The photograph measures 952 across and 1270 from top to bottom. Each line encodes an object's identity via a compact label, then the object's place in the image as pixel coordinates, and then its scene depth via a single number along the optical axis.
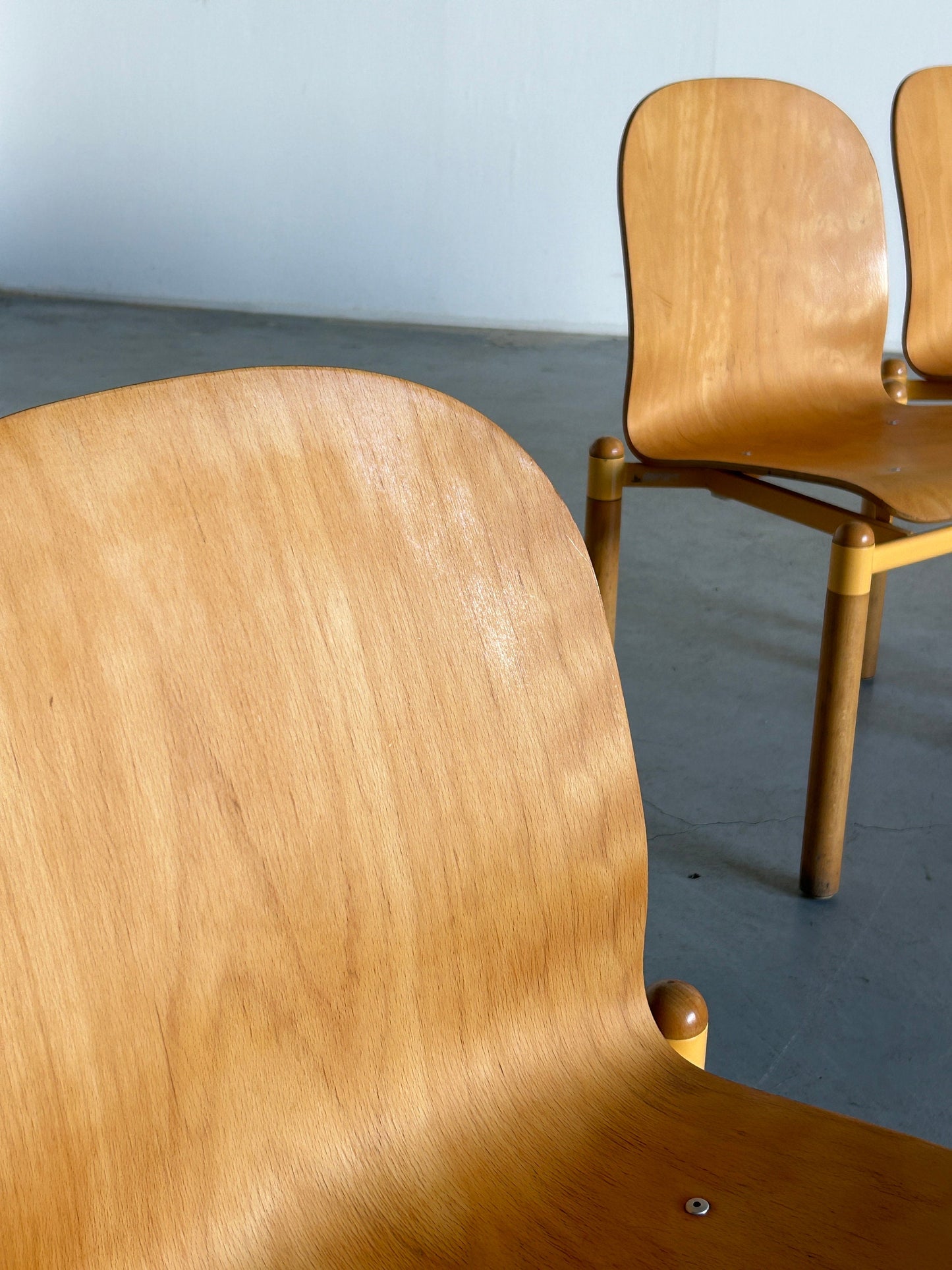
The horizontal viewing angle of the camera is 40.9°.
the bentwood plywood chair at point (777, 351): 1.29
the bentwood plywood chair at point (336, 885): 0.42
